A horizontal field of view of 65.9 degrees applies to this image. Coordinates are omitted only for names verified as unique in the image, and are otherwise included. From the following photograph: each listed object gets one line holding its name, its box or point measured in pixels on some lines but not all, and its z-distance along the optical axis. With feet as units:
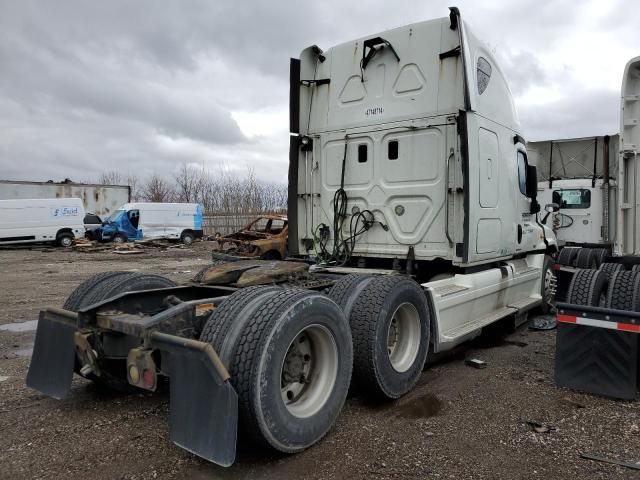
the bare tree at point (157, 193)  172.65
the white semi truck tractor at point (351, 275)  9.80
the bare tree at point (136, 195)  176.47
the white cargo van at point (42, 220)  79.41
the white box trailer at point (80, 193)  96.48
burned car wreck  48.16
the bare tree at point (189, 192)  142.51
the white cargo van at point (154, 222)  90.02
